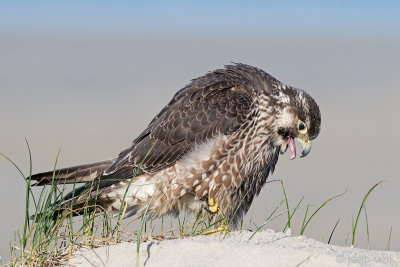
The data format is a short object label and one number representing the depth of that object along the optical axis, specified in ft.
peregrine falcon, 35.78
